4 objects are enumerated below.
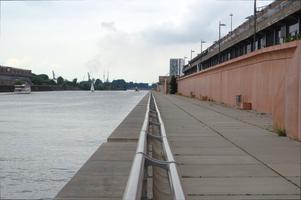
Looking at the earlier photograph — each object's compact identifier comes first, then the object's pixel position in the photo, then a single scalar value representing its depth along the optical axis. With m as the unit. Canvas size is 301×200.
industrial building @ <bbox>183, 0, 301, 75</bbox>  43.81
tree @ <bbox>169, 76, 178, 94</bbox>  125.00
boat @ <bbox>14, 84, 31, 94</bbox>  121.97
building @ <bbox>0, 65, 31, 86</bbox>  186.43
